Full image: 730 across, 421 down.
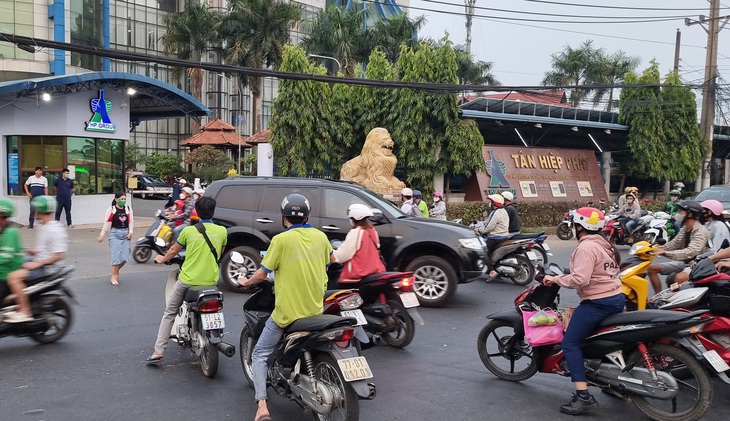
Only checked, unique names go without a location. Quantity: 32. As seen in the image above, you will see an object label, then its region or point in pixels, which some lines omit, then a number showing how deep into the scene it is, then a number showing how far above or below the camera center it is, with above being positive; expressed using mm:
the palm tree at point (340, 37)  44312 +8995
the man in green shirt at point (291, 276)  4961 -767
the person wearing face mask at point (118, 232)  11781 -1108
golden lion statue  22906 +286
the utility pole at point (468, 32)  67619 +14402
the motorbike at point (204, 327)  6172 -1469
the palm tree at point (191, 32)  45844 +9328
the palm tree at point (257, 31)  41438 +8591
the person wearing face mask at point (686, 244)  7961 -750
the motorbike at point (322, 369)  4641 -1400
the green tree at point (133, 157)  49112 +857
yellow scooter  6512 -1017
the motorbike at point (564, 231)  19906 -1562
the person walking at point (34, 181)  19094 -439
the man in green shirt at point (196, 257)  6414 -834
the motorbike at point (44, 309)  7195 -1562
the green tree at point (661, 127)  31188 +2442
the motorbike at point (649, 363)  5148 -1462
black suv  10070 -867
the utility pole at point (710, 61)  26891 +4768
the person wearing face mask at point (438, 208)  15906 -786
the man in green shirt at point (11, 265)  7160 -1053
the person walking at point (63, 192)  20000 -745
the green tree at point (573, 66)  51906 +8604
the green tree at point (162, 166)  47656 +193
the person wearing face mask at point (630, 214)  17953 -926
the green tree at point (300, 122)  25516 +1876
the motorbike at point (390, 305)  7336 -1427
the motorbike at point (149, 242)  13281 -1432
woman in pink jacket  5371 -869
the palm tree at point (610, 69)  50375 +8131
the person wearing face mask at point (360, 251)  7316 -841
